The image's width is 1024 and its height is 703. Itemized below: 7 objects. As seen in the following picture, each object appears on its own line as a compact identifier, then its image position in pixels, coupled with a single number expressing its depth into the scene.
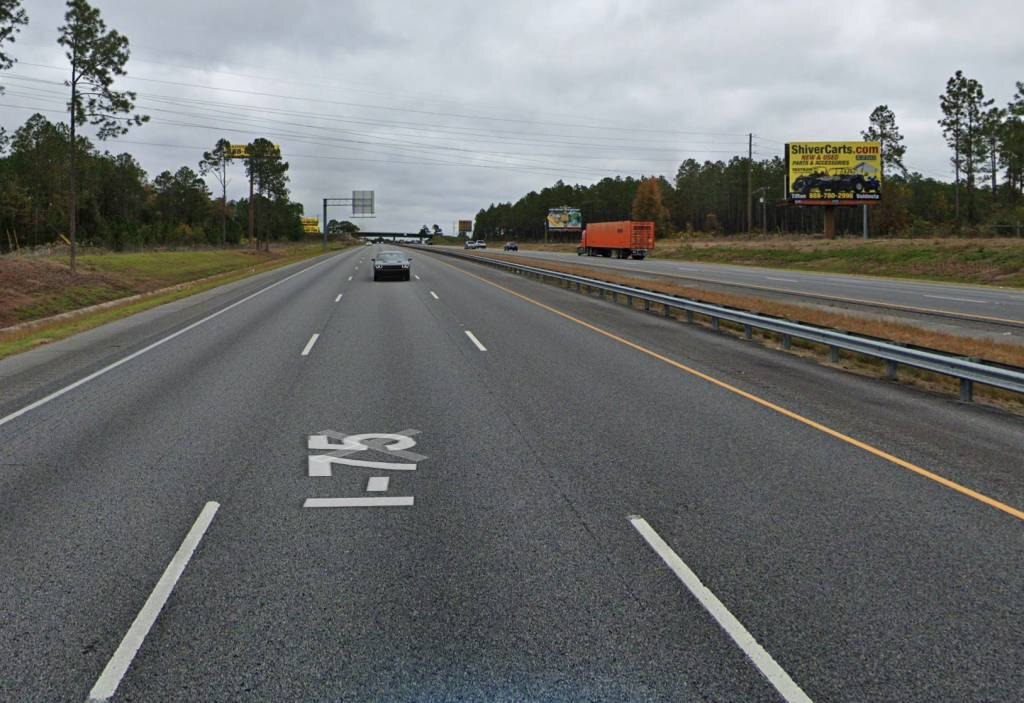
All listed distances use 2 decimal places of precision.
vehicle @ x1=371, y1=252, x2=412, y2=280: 34.34
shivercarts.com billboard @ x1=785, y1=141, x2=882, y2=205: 63.19
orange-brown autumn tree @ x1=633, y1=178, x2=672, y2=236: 146.75
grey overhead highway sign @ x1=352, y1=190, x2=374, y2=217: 95.44
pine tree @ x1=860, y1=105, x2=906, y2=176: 99.69
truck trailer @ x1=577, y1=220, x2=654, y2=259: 64.12
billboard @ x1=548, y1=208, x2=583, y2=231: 146.75
